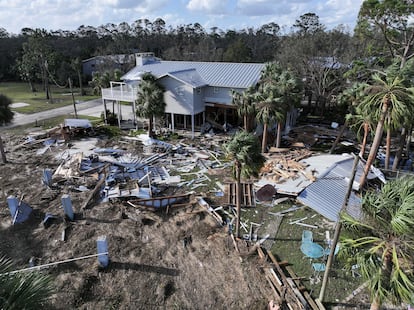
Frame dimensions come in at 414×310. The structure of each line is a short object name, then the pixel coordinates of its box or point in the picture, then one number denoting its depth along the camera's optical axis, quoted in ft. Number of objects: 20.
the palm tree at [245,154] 39.47
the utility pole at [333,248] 29.55
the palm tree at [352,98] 70.18
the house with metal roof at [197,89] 93.97
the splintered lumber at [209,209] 50.26
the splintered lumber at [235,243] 42.77
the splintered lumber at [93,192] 53.67
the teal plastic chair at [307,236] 43.83
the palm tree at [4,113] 72.79
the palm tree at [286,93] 73.71
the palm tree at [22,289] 17.15
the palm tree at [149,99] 83.76
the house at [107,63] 192.03
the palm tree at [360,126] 68.71
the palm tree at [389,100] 43.32
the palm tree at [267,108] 72.88
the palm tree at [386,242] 20.26
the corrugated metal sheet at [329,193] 52.15
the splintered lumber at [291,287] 33.83
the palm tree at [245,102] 76.38
